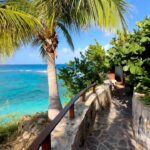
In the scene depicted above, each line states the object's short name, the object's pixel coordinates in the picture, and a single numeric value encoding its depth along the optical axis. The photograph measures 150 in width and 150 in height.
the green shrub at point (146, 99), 3.06
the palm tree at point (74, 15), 3.31
